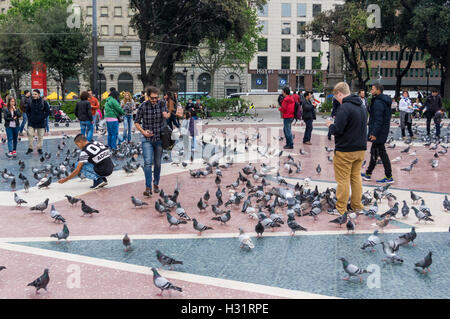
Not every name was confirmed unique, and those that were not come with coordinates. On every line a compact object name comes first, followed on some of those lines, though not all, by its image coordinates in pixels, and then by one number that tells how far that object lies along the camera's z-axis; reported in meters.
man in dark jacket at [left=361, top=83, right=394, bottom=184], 9.66
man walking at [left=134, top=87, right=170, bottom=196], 8.62
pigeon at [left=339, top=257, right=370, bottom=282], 4.82
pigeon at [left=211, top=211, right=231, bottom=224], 6.89
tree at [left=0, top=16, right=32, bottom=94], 48.25
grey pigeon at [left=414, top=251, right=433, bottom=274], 4.96
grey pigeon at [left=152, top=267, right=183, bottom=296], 4.40
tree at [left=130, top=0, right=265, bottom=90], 31.92
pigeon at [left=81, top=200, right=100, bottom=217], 7.28
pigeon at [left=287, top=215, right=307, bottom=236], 6.38
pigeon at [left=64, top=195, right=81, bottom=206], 8.00
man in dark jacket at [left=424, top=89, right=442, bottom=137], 18.61
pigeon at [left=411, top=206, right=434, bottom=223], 6.97
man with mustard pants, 7.21
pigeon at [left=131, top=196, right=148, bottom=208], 7.78
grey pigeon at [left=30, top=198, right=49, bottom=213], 7.60
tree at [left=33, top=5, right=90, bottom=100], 45.59
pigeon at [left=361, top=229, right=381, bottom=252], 5.71
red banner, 39.12
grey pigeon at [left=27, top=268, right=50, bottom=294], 4.46
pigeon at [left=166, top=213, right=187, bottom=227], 6.70
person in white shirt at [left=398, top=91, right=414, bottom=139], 18.00
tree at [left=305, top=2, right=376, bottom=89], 32.97
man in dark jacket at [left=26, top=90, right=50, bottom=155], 13.95
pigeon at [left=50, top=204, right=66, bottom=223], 6.92
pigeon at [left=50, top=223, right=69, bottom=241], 6.09
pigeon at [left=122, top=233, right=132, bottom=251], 5.74
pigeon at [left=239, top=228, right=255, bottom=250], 5.83
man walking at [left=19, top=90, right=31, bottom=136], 14.02
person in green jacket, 13.52
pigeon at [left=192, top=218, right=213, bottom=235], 6.38
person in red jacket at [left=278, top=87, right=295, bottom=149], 15.14
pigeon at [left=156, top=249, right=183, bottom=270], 5.05
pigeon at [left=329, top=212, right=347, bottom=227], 6.77
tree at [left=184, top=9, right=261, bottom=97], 55.63
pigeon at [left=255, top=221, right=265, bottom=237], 6.33
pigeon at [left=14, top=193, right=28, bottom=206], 8.02
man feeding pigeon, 9.20
